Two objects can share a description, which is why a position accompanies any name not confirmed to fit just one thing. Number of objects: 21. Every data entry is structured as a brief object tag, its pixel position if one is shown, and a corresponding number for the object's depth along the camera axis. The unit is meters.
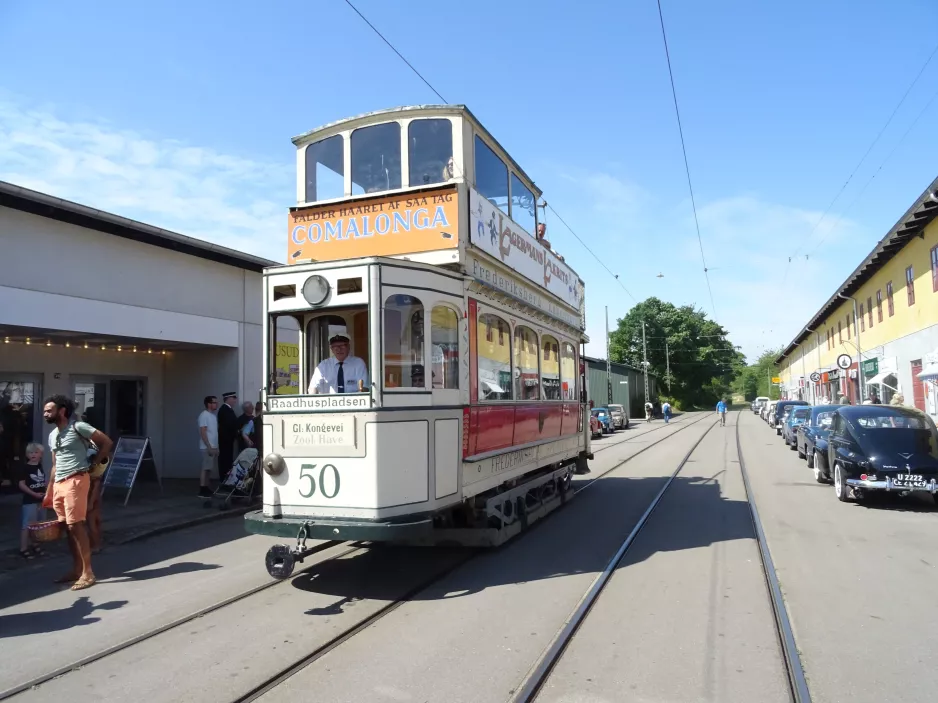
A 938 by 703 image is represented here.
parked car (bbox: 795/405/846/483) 13.27
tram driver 6.50
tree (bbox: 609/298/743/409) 75.62
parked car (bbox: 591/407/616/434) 32.75
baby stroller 10.67
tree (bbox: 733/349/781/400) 131.52
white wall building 9.99
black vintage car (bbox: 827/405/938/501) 10.05
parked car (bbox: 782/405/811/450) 21.41
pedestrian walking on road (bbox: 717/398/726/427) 42.12
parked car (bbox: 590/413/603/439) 30.77
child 7.21
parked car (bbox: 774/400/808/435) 29.67
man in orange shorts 6.41
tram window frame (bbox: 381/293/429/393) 6.09
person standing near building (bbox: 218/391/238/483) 11.63
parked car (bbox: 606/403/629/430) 36.72
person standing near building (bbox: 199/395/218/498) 11.07
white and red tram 6.02
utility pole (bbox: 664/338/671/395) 74.06
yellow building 19.75
